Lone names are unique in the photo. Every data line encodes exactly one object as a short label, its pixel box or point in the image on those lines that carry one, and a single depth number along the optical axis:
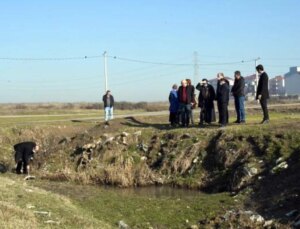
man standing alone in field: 33.94
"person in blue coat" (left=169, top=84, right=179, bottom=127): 27.39
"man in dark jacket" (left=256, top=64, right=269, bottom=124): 21.59
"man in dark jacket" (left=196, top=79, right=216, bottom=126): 25.64
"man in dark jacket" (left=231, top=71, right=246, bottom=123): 23.41
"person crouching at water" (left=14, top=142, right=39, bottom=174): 22.41
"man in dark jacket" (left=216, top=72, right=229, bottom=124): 24.12
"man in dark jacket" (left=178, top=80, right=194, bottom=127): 25.78
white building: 150.69
